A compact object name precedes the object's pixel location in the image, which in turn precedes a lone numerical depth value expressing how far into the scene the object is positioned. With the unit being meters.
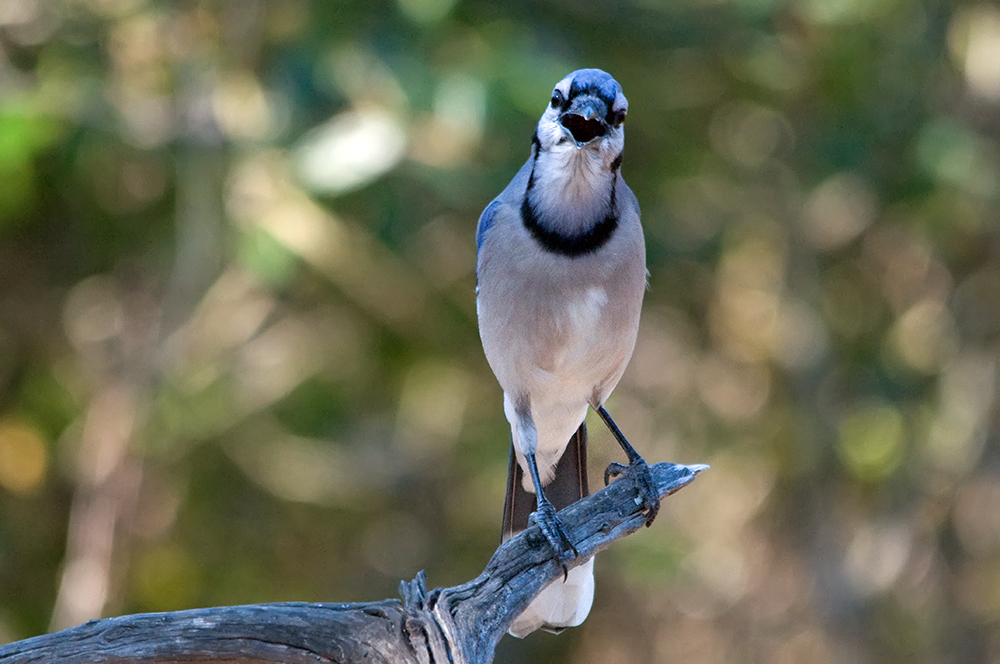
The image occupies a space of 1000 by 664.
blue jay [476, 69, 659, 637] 5.28
